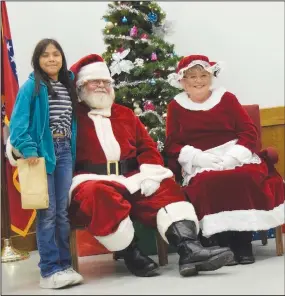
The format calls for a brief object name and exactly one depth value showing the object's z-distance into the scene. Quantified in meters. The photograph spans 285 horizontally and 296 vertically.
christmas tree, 4.04
